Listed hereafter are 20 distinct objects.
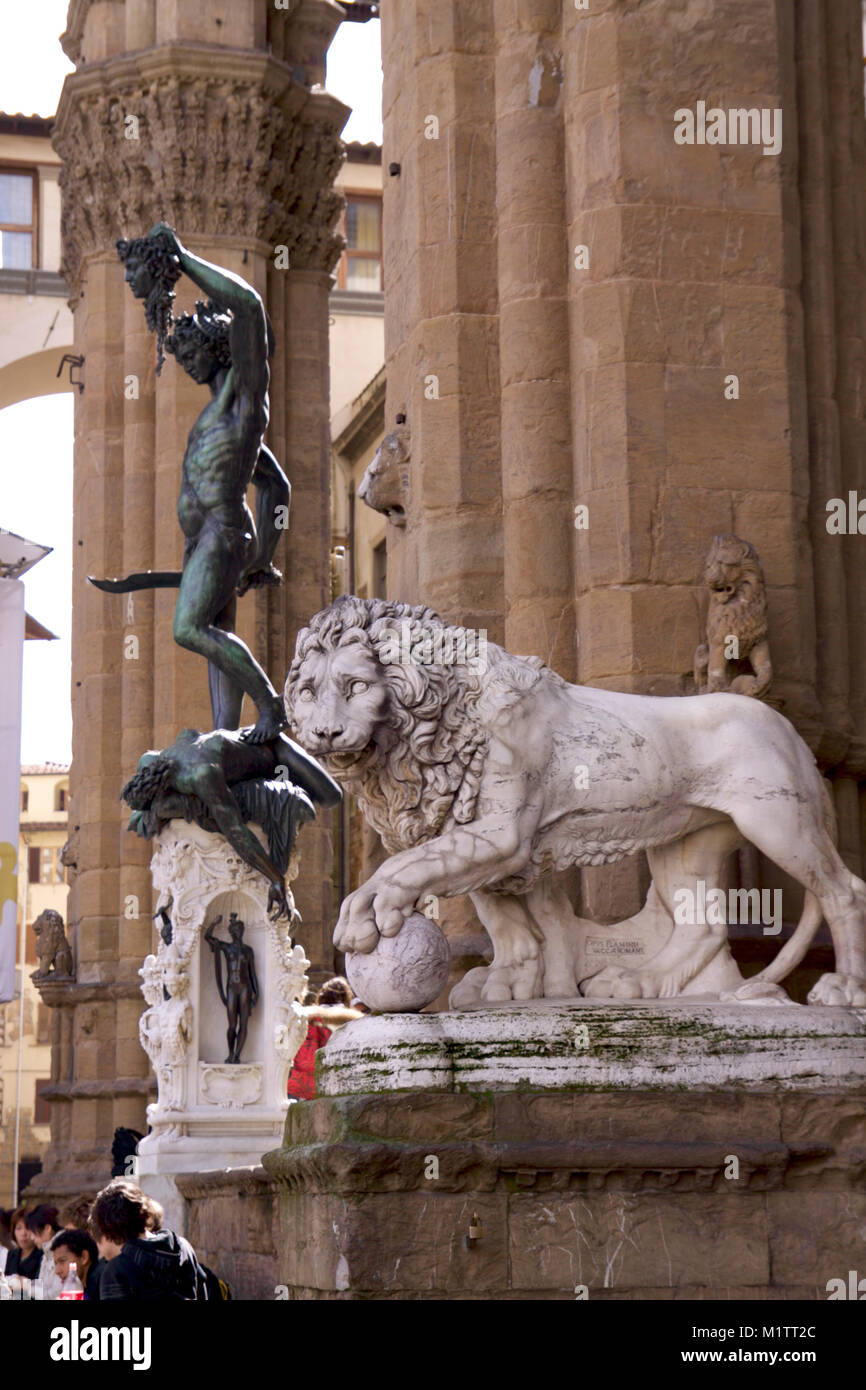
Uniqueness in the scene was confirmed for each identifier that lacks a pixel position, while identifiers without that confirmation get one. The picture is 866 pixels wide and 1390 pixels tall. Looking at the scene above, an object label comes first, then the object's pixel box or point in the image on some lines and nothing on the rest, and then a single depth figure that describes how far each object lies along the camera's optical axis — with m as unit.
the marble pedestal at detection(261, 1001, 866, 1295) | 6.18
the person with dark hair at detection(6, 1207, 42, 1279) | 11.65
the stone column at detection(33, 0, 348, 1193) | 20.41
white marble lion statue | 6.73
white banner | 17.05
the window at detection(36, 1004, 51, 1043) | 58.97
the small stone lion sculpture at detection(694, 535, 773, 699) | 8.14
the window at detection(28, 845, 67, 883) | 64.69
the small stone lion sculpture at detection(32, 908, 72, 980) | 20.88
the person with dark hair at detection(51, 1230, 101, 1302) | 8.72
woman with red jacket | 10.95
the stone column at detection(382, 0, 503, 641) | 9.08
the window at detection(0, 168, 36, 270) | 38.28
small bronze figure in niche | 13.45
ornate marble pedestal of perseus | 13.21
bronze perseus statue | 12.52
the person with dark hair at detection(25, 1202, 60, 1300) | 11.38
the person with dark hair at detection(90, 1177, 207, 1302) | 6.20
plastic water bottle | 8.77
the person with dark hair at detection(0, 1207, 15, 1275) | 13.50
